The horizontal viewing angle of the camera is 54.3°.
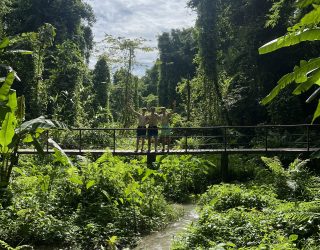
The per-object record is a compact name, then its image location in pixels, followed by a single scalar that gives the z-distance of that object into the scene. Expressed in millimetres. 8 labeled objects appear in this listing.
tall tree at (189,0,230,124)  17665
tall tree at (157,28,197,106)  35667
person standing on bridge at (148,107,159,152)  9780
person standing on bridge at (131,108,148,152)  9860
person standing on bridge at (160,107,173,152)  10029
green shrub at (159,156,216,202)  8924
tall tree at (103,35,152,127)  23362
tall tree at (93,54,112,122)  25403
